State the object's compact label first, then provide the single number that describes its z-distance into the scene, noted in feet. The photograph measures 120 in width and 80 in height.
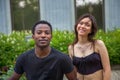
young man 10.69
